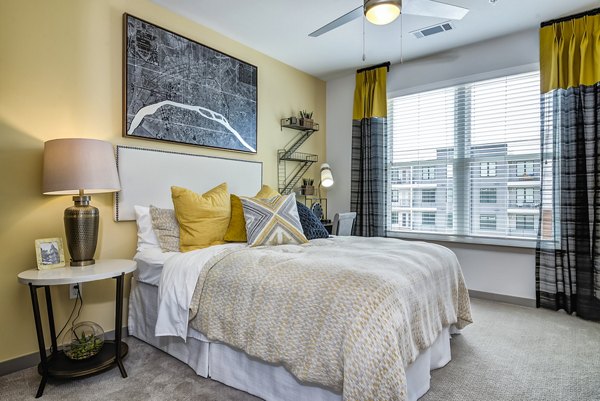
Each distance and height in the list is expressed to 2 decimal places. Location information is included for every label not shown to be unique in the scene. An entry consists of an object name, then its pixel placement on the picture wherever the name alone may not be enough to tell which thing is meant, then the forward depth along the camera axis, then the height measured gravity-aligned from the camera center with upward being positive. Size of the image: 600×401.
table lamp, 2.10 +0.11
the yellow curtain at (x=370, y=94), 4.35 +1.29
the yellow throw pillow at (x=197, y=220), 2.61 -0.18
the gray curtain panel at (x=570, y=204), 3.04 -0.09
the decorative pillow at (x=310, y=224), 2.99 -0.25
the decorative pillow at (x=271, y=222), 2.55 -0.20
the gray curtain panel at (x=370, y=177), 4.34 +0.24
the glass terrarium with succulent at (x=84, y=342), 2.10 -0.89
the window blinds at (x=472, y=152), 3.52 +0.48
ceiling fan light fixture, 2.02 +1.10
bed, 1.42 -0.60
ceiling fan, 2.04 +1.22
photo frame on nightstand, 2.15 -0.35
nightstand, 1.89 -0.75
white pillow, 2.69 -0.26
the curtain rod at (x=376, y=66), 4.33 +1.63
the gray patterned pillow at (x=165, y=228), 2.63 -0.24
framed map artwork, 2.79 +0.95
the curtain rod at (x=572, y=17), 3.05 +1.61
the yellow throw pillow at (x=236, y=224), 2.74 -0.22
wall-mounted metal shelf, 4.25 +0.50
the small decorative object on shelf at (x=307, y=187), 4.35 +0.11
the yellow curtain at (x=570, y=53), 3.06 +1.29
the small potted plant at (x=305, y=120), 4.28 +0.95
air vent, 3.31 +1.62
